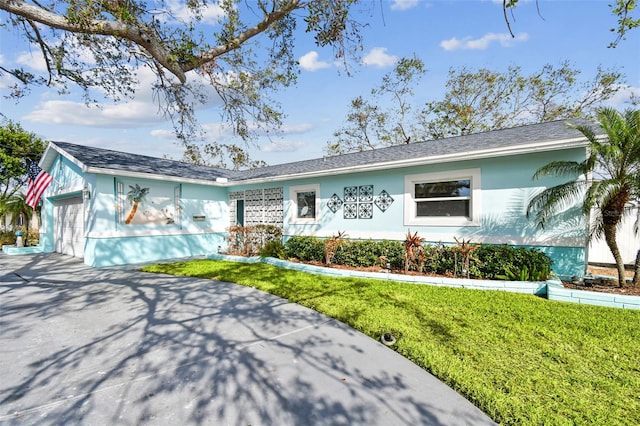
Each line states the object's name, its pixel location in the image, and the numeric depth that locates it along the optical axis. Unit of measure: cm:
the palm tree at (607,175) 560
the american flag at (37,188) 1153
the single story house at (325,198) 720
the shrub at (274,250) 1048
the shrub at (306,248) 970
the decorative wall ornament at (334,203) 1050
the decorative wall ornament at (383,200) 935
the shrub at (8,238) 1497
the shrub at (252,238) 1184
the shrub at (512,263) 653
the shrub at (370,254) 831
